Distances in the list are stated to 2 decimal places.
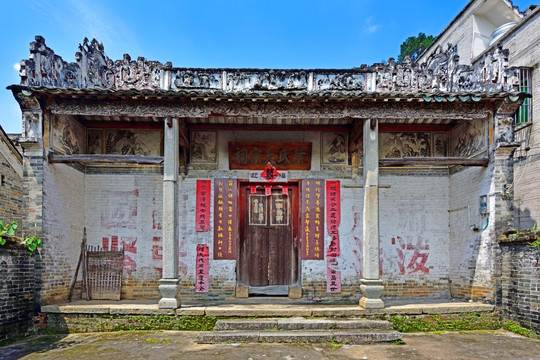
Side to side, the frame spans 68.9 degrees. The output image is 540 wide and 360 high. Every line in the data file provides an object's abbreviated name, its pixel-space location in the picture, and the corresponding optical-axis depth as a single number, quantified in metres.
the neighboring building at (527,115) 10.56
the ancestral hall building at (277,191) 8.45
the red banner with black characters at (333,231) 8.84
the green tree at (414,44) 24.70
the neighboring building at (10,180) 9.45
